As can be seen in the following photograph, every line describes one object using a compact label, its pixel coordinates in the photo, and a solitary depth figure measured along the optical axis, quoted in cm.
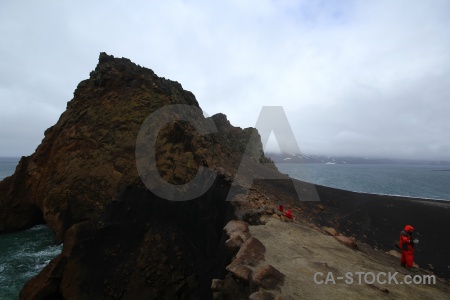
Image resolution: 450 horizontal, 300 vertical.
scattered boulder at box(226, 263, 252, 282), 477
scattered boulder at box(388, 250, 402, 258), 778
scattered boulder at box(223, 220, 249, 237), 697
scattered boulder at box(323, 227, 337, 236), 843
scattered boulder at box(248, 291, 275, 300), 408
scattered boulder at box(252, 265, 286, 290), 448
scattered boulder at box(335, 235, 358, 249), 734
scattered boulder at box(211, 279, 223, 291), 543
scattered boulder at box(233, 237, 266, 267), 531
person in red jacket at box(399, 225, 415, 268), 645
